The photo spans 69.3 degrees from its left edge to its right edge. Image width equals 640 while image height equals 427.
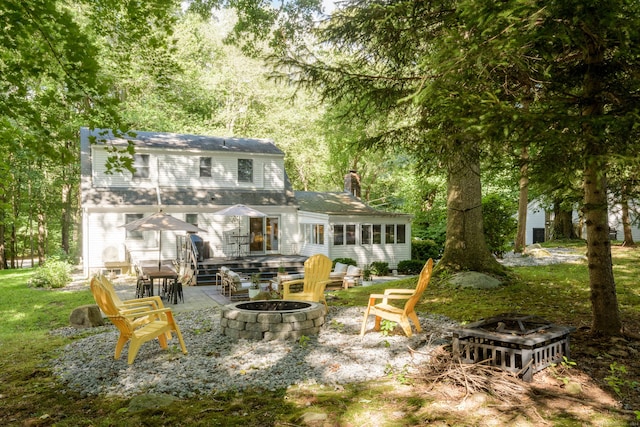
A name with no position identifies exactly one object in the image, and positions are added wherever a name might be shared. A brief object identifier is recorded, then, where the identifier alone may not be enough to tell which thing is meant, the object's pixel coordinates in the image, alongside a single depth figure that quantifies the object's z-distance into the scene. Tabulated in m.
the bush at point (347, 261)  17.58
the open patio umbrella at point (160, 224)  12.76
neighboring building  31.56
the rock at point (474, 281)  9.73
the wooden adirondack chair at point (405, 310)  6.20
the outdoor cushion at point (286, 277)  12.12
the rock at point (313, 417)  3.66
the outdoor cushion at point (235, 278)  11.83
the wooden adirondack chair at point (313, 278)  8.27
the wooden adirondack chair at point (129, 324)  5.36
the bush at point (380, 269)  17.95
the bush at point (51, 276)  14.98
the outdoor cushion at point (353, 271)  13.66
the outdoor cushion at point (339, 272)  13.62
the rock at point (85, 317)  8.53
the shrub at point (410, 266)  18.62
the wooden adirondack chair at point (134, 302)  5.78
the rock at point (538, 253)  16.67
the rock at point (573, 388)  4.07
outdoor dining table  11.40
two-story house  18.17
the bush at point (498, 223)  17.69
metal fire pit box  4.34
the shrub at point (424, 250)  20.62
